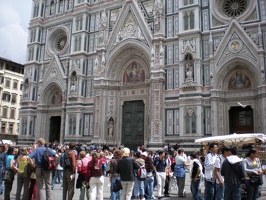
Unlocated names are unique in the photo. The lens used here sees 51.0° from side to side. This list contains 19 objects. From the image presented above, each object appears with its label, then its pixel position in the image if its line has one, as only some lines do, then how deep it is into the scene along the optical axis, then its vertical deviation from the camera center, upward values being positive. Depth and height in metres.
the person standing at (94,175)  8.34 -1.11
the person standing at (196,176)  9.11 -1.20
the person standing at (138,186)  9.13 -1.55
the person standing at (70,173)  8.56 -1.10
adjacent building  44.44 +6.34
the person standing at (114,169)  8.84 -0.98
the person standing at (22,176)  8.82 -1.28
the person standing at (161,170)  10.81 -1.23
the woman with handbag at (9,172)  9.20 -1.22
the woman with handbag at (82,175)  8.69 -1.17
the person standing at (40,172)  8.30 -1.05
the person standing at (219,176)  6.81 -0.93
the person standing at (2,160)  9.77 -0.84
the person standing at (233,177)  6.26 -0.83
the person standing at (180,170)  10.79 -1.22
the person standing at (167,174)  11.15 -1.45
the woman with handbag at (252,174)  7.21 -0.86
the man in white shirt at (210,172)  8.17 -0.94
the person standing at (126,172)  7.88 -0.95
